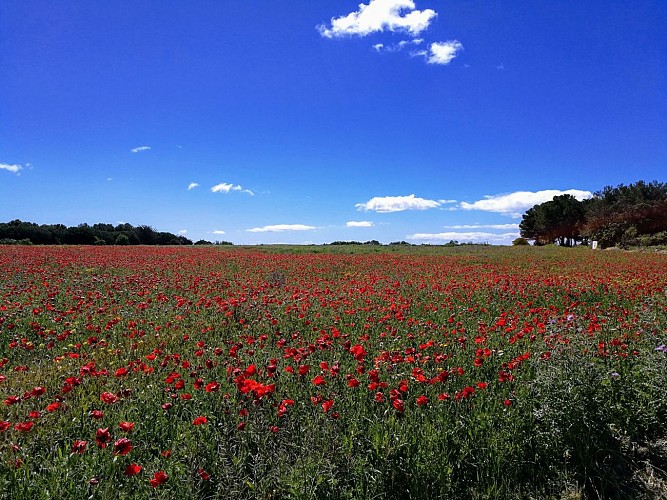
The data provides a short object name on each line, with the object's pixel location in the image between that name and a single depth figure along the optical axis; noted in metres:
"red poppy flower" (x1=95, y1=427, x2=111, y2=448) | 2.65
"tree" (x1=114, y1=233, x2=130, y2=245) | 50.25
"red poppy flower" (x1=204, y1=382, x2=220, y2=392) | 3.37
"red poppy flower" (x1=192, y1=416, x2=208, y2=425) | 2.97
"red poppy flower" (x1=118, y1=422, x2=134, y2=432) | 2.77
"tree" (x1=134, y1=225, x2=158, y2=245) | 56.97
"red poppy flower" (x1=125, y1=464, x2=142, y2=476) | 2.38
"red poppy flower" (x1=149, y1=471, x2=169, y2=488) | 2.37
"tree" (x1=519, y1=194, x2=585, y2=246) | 63.31
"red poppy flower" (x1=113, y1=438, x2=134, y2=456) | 2.54
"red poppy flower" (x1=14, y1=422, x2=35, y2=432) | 2.77
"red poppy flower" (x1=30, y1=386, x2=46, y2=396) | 3.12
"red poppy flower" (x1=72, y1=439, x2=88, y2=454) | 2.70
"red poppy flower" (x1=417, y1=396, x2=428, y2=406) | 3.32
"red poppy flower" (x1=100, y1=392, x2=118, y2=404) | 3.18
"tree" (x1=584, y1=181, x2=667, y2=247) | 43.28
